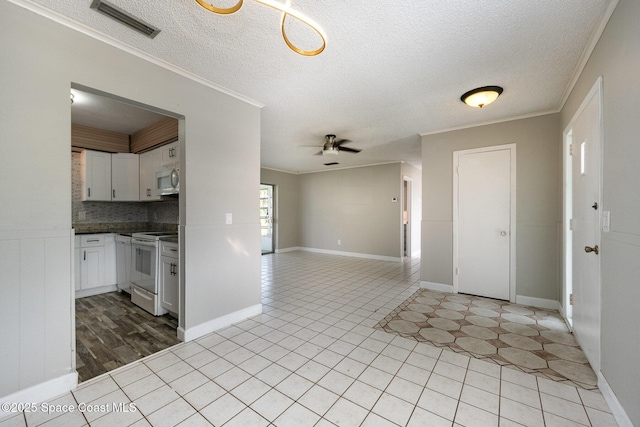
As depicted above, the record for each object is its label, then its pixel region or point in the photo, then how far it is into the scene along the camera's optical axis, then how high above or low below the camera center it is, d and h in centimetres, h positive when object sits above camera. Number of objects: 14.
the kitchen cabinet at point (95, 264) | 368 -74
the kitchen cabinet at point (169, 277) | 288 -72
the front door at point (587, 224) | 194 -10
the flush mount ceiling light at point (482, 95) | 269 +124
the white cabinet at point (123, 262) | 372 -73
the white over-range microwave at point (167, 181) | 339 +45
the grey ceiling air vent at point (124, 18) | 166 +134
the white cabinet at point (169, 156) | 349 +81
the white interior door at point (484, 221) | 365 -13
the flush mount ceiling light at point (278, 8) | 114 +93
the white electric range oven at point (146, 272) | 309 -74
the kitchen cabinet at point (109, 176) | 397 +61
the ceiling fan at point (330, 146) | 444 +117
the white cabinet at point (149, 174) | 391 +63
